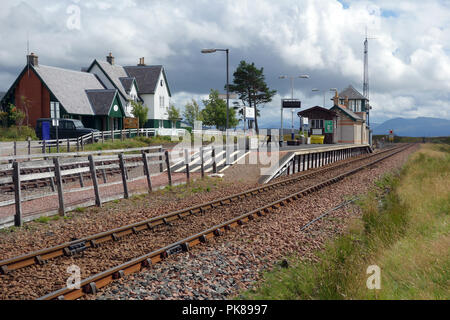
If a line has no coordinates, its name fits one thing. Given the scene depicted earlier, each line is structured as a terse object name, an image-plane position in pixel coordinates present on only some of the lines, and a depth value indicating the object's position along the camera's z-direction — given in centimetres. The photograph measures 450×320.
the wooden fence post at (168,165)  1646
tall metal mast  8218
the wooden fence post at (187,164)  1784
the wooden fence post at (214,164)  2032
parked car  3369
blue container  3344
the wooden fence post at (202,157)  1918
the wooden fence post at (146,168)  1482
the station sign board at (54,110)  2159
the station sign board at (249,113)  3244
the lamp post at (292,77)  3842
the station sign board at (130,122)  4750
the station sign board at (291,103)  3931
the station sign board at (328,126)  4825
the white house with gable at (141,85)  5347
